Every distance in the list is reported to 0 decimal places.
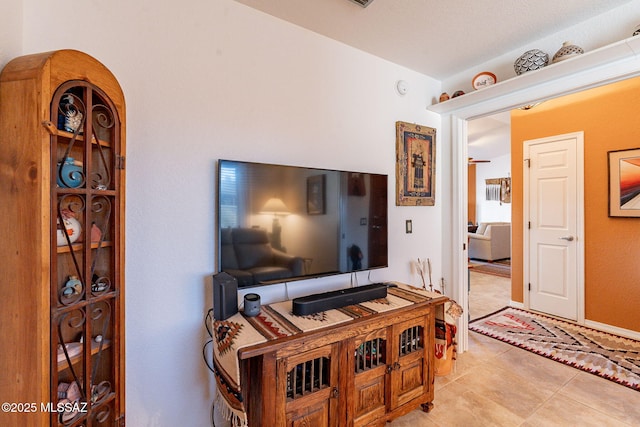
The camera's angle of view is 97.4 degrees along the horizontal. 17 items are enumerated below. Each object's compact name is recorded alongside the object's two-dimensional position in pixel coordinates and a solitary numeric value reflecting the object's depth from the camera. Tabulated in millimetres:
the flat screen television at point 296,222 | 1465
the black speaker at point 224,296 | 1340
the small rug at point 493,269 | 5402
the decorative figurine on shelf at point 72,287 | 1031
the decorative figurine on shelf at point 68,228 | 1010
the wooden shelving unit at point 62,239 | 898
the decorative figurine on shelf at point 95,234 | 1110
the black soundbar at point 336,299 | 1473
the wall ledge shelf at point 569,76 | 1592
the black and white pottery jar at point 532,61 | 1891
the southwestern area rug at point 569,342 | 2229
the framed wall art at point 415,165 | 2328
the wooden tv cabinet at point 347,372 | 1234
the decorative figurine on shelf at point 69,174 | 1006
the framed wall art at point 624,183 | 2734
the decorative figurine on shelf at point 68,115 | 1026
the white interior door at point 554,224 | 3121
